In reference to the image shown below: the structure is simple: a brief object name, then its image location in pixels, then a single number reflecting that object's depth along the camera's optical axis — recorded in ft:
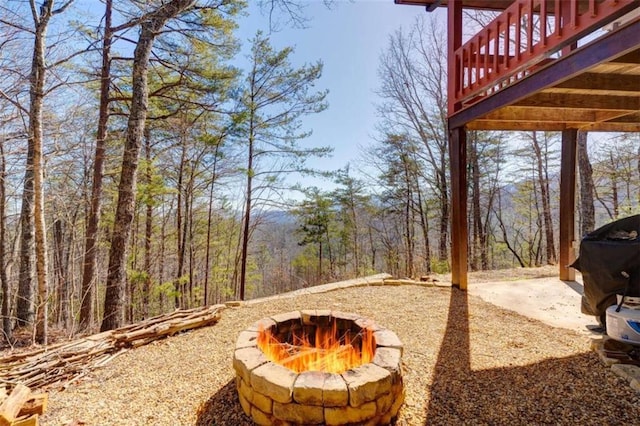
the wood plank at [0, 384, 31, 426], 5.25
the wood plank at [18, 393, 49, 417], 5.91
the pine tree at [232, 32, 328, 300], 25.88
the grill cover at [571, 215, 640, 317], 7.71
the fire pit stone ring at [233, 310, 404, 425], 5.20
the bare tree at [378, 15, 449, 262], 32.53
